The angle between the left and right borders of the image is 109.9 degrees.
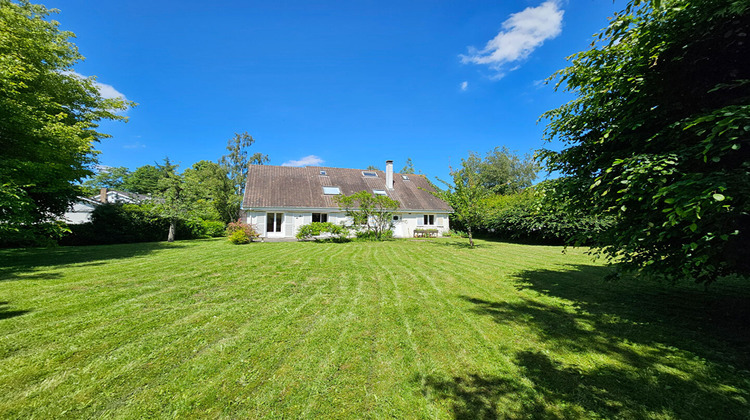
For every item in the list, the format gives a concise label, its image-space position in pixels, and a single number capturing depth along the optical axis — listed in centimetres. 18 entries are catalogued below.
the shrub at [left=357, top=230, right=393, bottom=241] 1736
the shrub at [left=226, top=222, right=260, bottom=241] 1532
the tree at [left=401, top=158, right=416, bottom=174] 4838
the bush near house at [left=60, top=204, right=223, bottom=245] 1478
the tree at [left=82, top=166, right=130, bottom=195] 4384
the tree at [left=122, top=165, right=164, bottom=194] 4500
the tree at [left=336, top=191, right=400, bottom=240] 1722
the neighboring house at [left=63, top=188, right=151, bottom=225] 1822
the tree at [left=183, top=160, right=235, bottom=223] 2911
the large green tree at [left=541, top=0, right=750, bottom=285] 288
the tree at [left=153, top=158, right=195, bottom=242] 1617
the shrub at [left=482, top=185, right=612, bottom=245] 1548
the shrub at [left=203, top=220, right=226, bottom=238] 2192
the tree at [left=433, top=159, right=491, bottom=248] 1452
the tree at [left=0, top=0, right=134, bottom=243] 731
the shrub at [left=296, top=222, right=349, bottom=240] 1608
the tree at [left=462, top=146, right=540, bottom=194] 3806
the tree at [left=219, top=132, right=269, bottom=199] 3356
